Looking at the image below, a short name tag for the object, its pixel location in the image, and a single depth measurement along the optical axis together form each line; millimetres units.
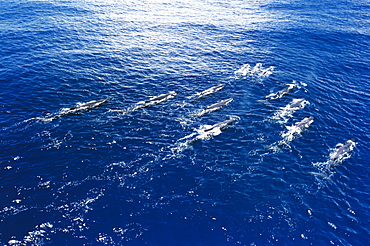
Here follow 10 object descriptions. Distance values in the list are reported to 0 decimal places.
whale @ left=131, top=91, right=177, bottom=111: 61578
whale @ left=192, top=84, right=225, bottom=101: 65494
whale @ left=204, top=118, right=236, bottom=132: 54894
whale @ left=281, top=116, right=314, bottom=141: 54616
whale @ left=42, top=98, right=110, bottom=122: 57294
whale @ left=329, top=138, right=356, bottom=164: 49875
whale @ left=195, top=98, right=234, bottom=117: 60125
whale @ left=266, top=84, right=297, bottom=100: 66206
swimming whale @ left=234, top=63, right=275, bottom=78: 75250
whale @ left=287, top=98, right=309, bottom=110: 62781
